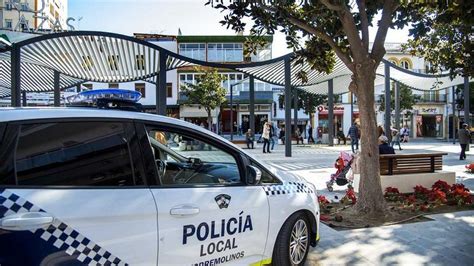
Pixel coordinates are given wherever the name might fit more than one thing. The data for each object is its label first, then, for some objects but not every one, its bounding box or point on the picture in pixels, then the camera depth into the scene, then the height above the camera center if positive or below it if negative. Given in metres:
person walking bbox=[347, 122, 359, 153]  22.39 -0.28
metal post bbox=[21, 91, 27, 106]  28.51 +2.17
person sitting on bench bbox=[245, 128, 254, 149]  26.79 -0.59
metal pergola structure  16.03 +3.01
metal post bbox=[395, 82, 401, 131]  31.44 +1.48
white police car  2.51 -0.46
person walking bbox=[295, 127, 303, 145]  34.38 -0.71
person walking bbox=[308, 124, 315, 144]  34.94 -0.56
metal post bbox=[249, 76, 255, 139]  25.14 +1.51
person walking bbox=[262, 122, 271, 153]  22.61 -0.30
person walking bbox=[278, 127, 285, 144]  34.69 -0.58
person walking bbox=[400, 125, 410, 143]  39.81 -0.71
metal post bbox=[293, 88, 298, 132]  33.70 +1.81
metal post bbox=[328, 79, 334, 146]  29.34 +0.89
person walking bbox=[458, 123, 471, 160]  17.80 -0.50
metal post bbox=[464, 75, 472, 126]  26.52 +1.65
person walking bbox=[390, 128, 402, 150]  26.45 -0.53
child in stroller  9.59 -0.98
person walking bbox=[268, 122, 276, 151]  23.26 -0.36
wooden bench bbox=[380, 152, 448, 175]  9.01 -0.76
